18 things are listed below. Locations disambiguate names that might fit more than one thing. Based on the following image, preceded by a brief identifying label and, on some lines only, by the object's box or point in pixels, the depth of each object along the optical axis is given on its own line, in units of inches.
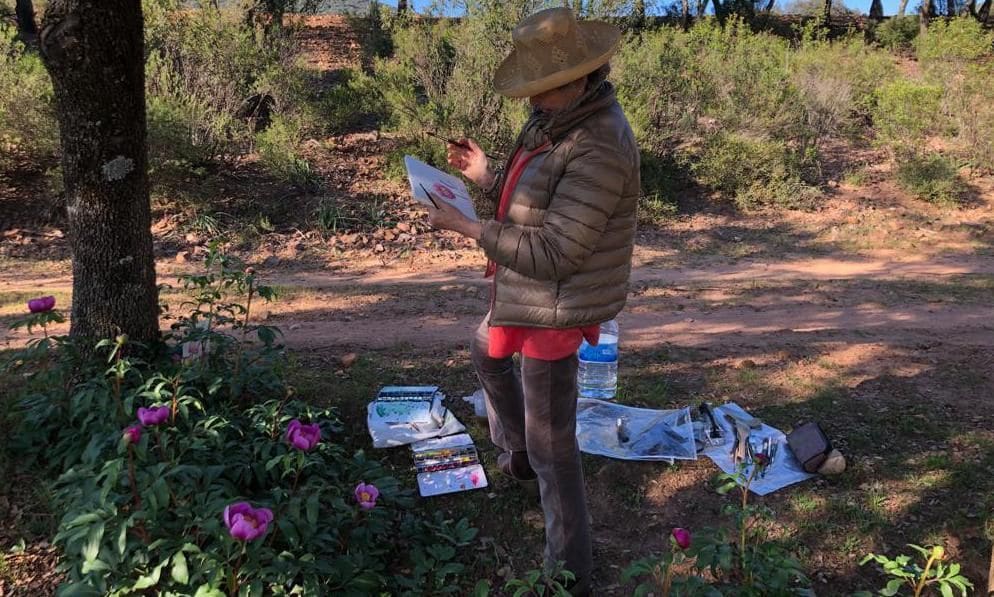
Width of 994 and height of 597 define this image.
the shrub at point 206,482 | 79.3
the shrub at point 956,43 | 555.5
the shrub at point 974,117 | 453.1
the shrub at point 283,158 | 404.5
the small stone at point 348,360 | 176.2
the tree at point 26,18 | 669.3
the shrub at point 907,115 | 464.1
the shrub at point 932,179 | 424.8
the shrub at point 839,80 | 486.6
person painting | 84.4
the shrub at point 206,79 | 384.5
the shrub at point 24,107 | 360.5
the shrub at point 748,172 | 427.5
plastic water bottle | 166.4
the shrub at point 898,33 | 918.8
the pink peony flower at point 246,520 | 70.9
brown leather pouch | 131.3
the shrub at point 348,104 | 477.7
